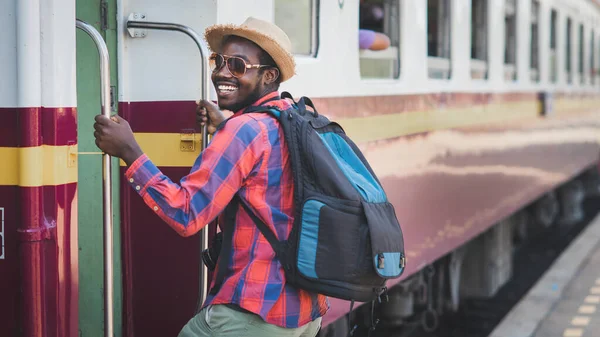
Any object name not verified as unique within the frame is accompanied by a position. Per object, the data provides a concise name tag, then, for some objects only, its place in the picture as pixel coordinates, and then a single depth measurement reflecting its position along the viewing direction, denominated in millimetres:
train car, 2541
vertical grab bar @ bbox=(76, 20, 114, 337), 2600
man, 2332
